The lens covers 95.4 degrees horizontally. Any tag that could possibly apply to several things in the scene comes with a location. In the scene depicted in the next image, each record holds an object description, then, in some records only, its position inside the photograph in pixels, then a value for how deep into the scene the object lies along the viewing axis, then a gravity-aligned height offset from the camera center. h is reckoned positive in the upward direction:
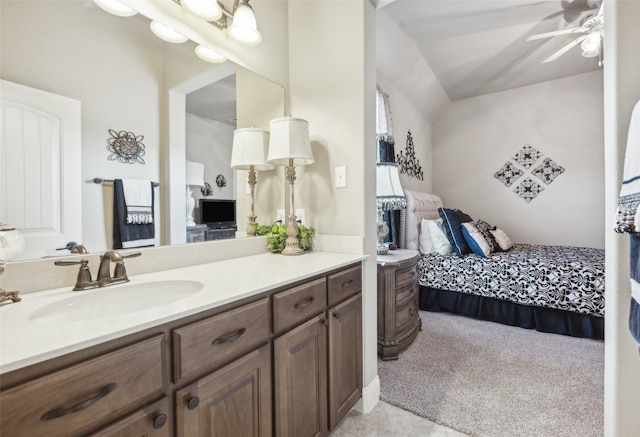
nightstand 2.16 -0.68
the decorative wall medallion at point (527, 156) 4.25 +0.86
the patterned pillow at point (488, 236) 3.20 -0.24
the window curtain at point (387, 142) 3.08 +0.78
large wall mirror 1.00 +0.52
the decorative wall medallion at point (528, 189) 4.25 +0.37
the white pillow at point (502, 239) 3.39 -0.30
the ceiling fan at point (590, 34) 2.50 +1.61
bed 2.49 -0.65
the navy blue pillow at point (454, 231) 3.15 -0.18
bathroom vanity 0.56 -0.36
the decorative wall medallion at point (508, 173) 4.36 +0.62
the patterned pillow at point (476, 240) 3.04 -0.27
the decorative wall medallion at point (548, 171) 4.12 +0.62
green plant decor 1.75 -0.12
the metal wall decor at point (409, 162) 3.73 +0.73
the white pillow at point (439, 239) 3.22 -0.27
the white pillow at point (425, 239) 3.33 -0.28
